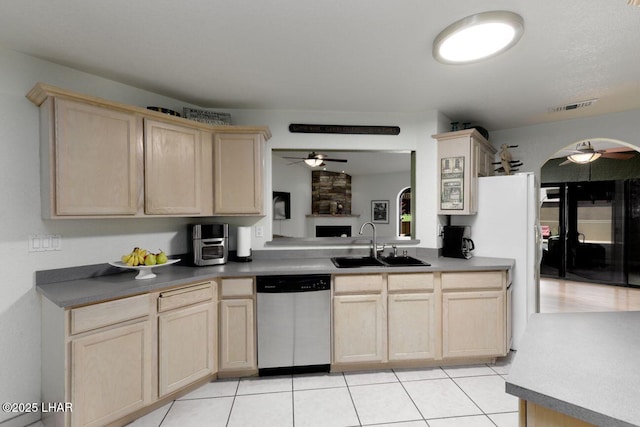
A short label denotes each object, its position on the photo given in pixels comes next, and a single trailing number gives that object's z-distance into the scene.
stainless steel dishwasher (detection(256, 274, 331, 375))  2.33
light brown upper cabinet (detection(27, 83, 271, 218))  1.84
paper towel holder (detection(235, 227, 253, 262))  2.72
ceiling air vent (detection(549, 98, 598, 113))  2.80
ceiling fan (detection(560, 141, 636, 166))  4.34
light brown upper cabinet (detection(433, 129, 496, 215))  2.85
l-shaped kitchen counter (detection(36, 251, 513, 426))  1.71
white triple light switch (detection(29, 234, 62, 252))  1.93
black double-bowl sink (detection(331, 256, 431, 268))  2.59
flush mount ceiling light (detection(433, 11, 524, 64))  1.58
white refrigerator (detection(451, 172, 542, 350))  2.72
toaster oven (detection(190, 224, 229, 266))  2.50
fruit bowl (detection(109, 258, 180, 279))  2.06
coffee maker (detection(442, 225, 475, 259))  2.85
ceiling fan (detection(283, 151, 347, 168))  3.04
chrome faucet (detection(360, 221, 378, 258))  2.93
